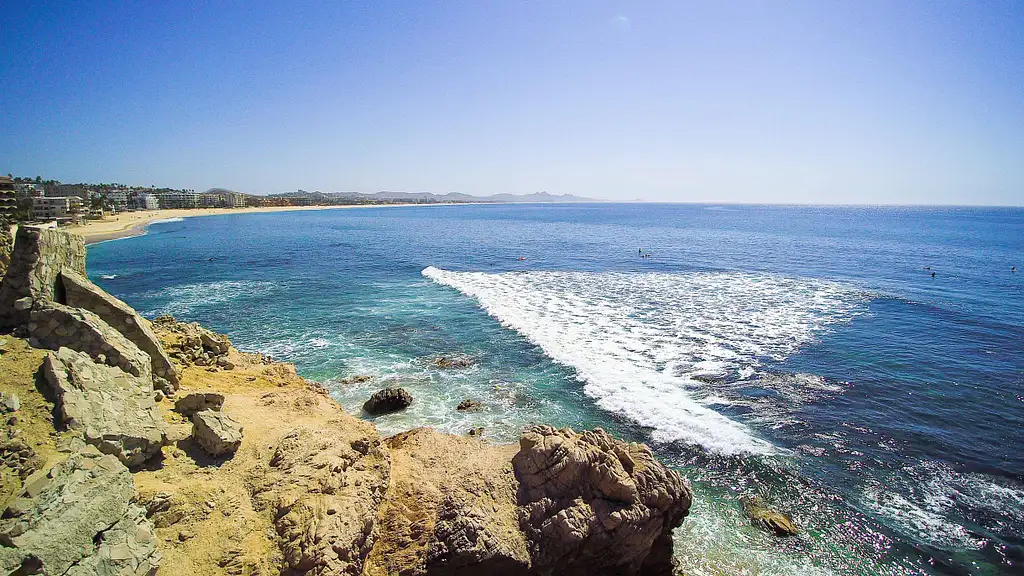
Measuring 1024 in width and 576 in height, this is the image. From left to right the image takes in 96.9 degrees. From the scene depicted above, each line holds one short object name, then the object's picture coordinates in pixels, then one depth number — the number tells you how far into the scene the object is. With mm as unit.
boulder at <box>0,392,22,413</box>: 8328
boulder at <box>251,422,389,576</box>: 8125
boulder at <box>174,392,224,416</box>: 11539
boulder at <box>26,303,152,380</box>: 10703
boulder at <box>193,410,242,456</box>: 10250
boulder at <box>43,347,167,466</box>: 8789
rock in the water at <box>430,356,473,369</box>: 22359
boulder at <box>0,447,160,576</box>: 6137
